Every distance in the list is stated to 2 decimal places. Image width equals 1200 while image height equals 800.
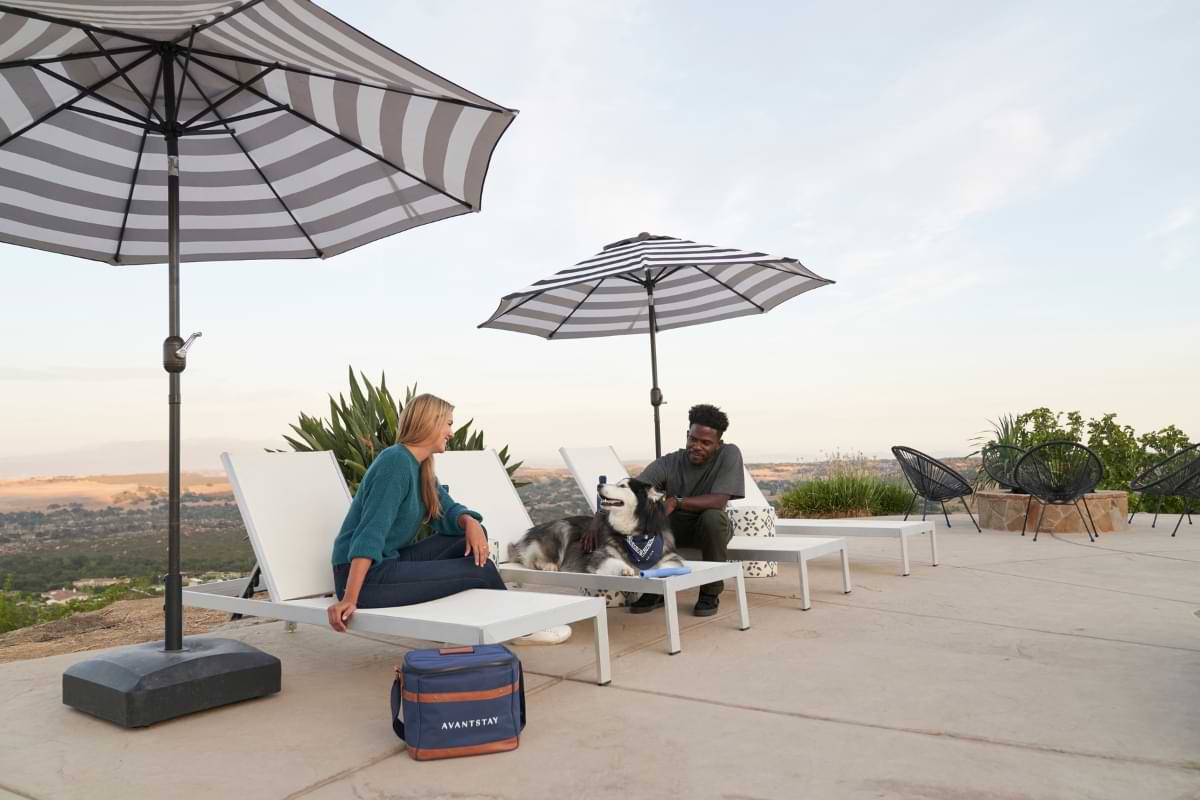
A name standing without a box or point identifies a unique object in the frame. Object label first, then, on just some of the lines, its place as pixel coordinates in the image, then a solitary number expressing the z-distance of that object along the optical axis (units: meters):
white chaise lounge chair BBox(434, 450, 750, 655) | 3.70
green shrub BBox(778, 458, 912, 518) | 10.48
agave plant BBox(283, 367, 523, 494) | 6.59
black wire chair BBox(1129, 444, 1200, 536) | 8.12
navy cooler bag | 2.44
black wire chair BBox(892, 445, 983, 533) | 8.66
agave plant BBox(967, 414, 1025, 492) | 11.00
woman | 3.09
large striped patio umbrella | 2.68
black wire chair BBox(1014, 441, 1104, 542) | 7.88
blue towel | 3.85
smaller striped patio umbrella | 6.21
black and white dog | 4.02
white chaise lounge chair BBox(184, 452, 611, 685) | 2.83
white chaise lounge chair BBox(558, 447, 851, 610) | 4.69
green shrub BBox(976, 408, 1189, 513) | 10.63
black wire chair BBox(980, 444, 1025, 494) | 9.51
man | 4.61
